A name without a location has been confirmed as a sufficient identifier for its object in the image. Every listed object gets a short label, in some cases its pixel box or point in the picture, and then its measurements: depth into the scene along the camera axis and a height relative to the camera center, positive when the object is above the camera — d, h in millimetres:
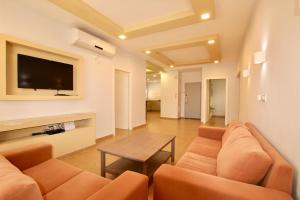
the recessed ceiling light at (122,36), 3375 +1447
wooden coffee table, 1917 -728
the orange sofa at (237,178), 906 -588
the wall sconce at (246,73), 2774 +504
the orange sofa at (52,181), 720 -658
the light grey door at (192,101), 7678 -167
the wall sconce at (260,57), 1677 +487
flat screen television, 2471 +444
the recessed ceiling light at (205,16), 2521 +1449
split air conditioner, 3009 +1230
